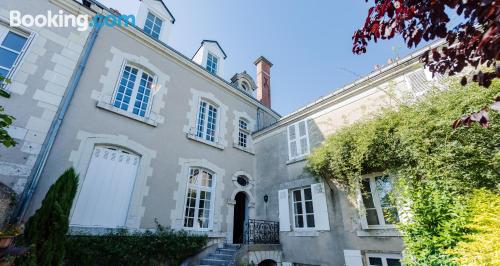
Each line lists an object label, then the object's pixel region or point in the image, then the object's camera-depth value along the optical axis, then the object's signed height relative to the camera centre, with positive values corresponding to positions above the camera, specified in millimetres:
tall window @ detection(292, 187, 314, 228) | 7168 +813
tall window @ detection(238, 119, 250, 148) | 10101 +4040
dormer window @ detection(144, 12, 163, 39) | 8911 +7291
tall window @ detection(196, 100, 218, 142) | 8617 +3900
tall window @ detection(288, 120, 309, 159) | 8055 +3077
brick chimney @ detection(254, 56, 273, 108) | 12834 +8012
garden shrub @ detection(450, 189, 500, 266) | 2631 +33
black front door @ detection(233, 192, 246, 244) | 8656 +636
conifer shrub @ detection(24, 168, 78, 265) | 3797 +64
